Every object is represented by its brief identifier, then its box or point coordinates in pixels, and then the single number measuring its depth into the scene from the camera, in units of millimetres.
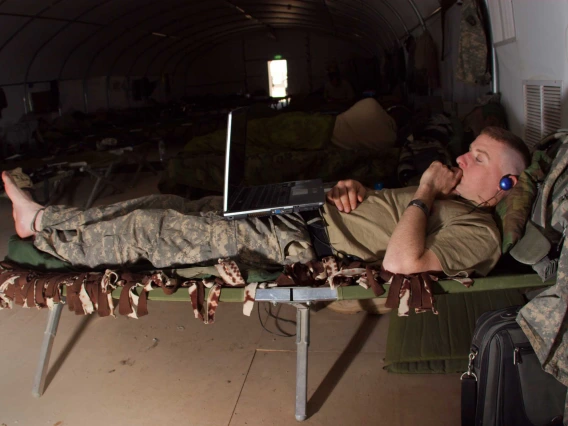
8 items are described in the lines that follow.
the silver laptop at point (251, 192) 2438
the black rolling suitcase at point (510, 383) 1867
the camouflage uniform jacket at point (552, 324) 1759
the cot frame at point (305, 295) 2064
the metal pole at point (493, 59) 4934
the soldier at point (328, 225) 2273
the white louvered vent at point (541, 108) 3473
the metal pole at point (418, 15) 8160
